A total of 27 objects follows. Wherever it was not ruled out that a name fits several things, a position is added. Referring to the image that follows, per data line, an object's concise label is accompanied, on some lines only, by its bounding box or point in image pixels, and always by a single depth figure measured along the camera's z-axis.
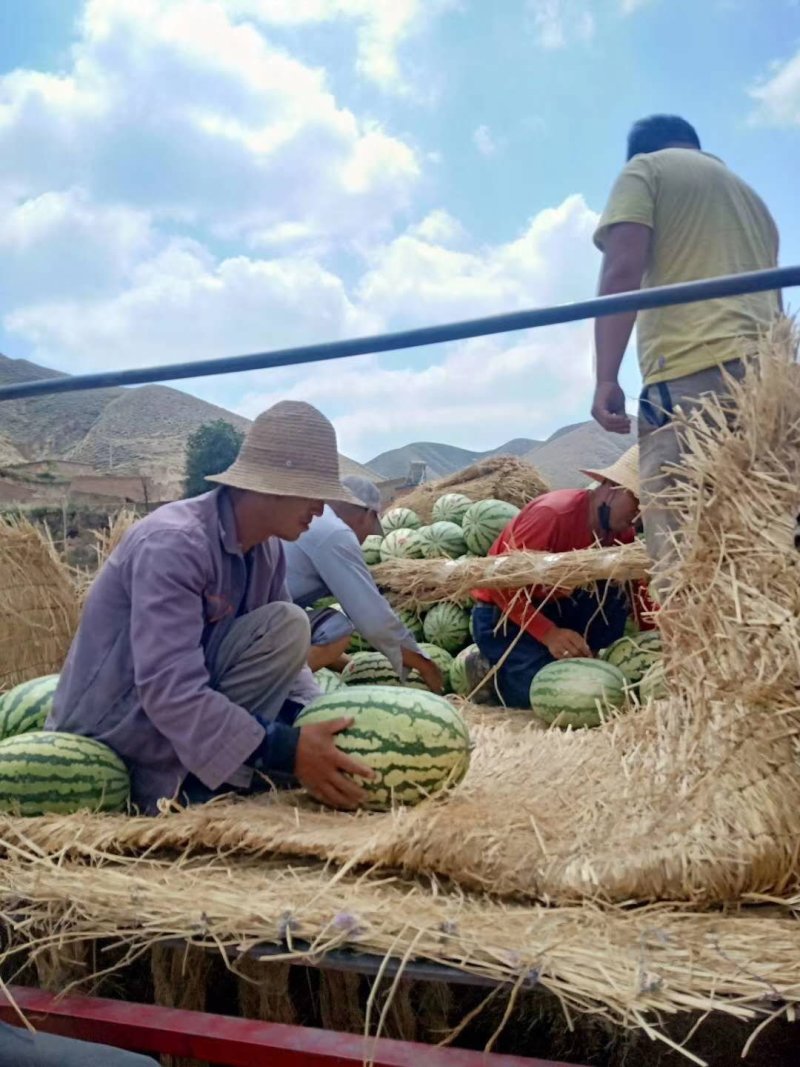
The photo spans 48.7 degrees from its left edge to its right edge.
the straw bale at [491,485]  8.57
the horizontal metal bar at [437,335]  1.83
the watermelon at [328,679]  4.64
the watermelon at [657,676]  2.37
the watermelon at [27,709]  3.17
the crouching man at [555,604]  4.70
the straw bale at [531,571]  4.37
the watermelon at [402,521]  8.48
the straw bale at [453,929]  1.41
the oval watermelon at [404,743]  2.51
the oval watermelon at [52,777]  2.52
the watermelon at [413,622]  6.17
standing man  3.30
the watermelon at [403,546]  7.31
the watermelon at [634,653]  4.56
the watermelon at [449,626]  5.95
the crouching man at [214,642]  2.52
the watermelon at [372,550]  7.45
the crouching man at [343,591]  4.39
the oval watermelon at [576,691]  4.12
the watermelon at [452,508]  7.94
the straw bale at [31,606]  4.24
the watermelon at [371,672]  5.09
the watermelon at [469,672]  5.16
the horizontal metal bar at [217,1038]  1.38
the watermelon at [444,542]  7.27
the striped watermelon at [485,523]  7.05
